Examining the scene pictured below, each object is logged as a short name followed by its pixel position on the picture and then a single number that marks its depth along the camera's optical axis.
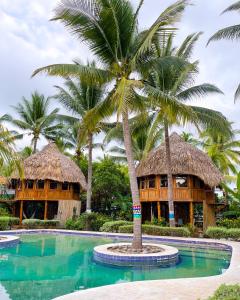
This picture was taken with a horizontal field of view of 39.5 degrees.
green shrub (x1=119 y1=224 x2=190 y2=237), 16.61
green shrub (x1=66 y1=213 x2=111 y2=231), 20.48
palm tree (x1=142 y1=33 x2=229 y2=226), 16.52
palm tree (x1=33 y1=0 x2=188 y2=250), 10.36
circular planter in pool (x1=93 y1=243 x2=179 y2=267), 10.12
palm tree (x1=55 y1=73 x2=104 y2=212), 22.11
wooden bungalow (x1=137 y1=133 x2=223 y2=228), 20.53
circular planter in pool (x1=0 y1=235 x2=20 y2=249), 13.49
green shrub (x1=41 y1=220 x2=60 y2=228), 22.21
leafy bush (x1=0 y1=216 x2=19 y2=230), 20.22
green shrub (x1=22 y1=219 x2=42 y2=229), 21.62
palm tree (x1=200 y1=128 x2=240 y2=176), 27.42
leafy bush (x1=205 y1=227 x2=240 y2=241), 15.35
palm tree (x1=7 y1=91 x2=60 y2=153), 29.48
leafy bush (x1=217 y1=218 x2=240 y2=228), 18.07
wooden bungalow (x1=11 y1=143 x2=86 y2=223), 24.23
